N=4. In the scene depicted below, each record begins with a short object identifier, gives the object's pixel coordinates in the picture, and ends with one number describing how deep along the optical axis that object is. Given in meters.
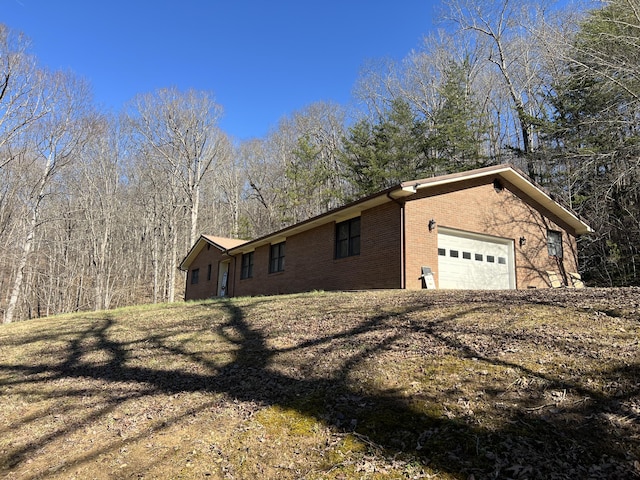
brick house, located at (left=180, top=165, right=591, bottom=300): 12.62
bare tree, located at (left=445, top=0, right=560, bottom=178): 23.15
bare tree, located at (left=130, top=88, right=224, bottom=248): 28.33
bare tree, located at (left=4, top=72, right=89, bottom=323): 20.02
